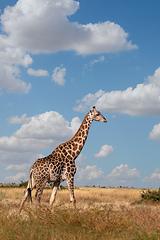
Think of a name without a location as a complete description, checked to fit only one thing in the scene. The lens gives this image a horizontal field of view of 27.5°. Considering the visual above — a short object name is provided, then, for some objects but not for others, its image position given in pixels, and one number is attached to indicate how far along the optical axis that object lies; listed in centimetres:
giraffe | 1544
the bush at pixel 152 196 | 2279
